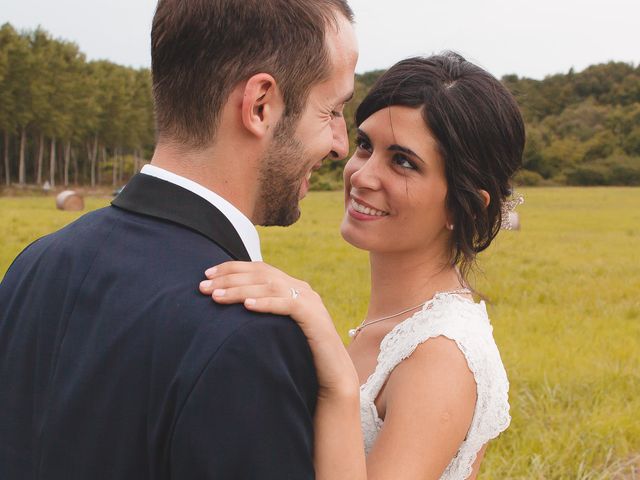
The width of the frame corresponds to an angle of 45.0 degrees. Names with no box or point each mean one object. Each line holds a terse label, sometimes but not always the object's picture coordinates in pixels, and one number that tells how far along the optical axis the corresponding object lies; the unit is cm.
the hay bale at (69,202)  3127
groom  131
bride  221
